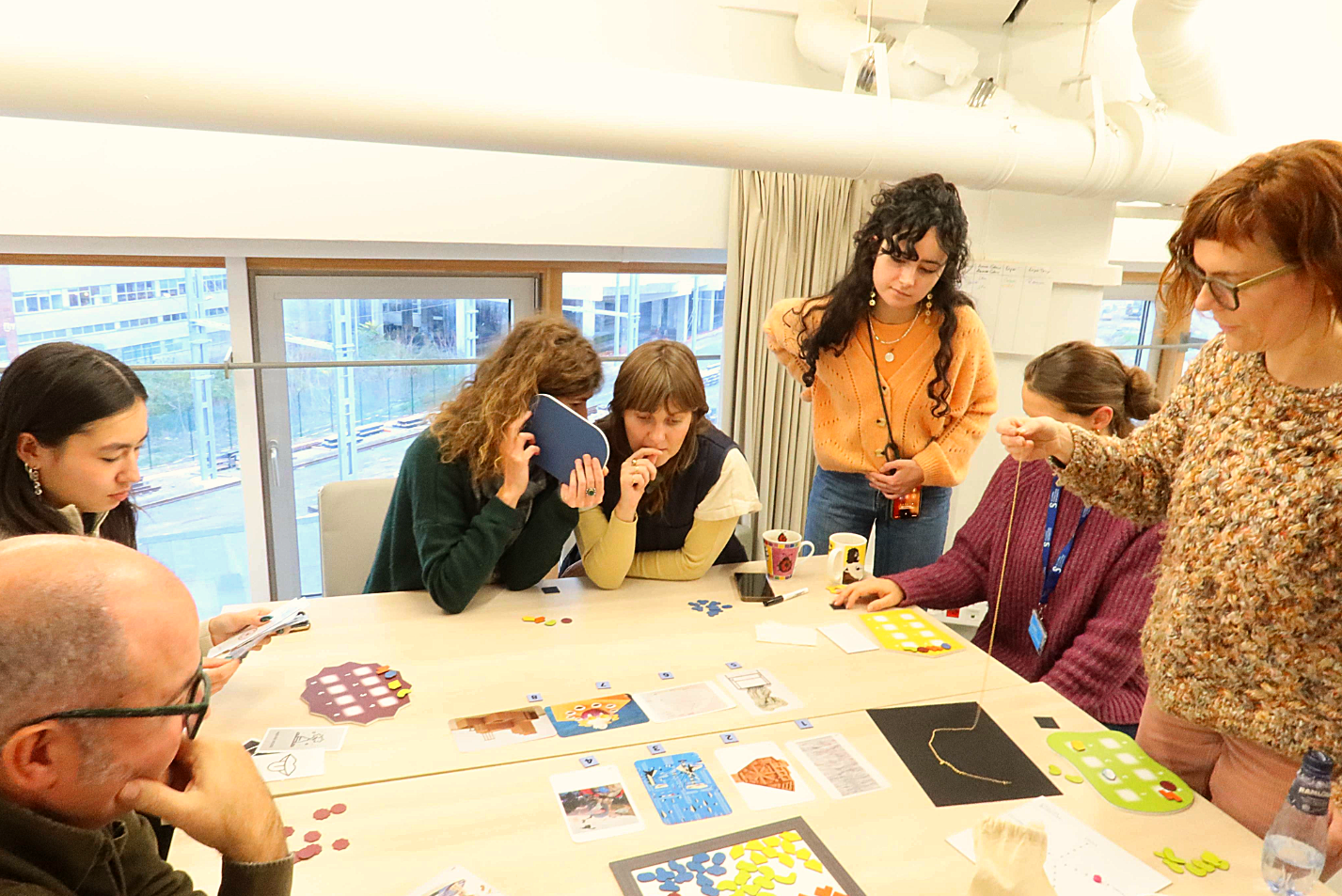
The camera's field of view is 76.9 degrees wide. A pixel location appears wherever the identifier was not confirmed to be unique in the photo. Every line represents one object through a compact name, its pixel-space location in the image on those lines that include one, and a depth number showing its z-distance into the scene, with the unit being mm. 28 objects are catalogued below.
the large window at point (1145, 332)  4699
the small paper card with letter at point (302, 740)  1407
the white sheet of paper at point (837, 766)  1369
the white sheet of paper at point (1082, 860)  1177
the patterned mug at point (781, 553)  2164
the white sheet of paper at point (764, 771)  1333
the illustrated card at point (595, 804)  1249
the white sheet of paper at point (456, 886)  1119
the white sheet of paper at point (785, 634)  1844
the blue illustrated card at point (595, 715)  1496
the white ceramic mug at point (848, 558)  2139
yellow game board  1857
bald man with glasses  708
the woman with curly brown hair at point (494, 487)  1908
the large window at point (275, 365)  3111
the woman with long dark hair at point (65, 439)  1543
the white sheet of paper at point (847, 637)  1837
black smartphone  2057
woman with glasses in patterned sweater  1145
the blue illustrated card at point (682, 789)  1296
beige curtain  3479
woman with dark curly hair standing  2354
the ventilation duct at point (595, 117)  1926
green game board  1357
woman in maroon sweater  1814
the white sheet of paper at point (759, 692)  1584
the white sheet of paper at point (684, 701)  1550
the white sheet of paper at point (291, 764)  1339
